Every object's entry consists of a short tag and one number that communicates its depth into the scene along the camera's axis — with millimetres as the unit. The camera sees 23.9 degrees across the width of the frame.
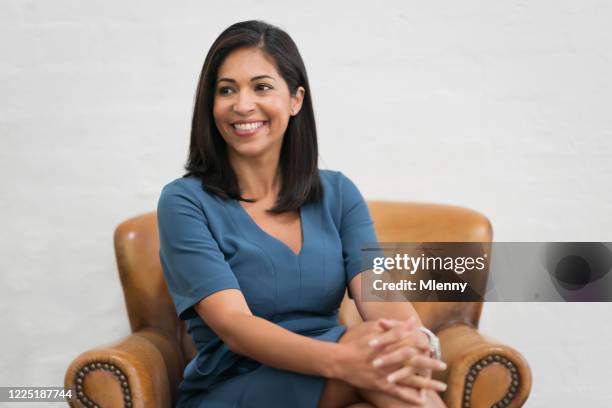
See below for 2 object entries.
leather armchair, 2368
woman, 2255
